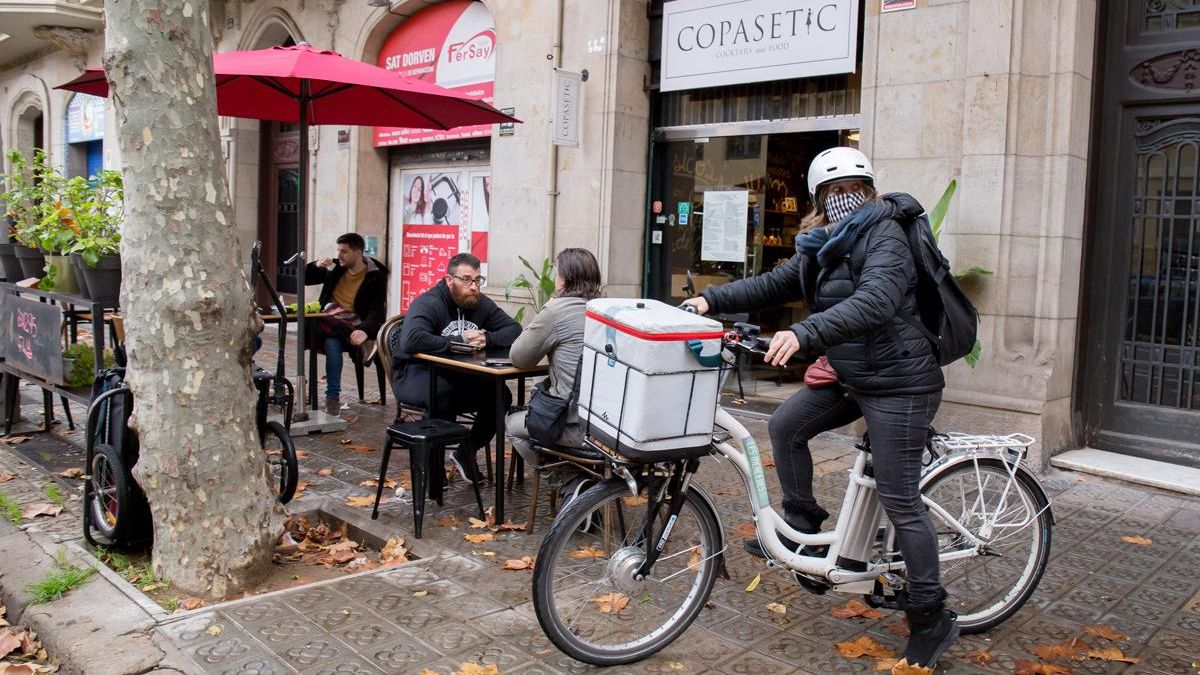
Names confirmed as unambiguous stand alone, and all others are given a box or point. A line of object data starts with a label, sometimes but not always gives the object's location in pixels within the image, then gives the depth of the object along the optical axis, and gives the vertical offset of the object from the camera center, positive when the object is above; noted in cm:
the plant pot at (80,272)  596 -23
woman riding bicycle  324 -27
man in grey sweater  480 -37
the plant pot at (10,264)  715 -23
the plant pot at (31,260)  705 -19
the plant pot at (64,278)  639 -28
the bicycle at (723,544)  335 -102
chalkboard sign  605 -66
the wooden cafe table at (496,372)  496 -63
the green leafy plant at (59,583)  399 -143
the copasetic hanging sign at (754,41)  787 +185
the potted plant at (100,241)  591 -3
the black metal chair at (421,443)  481 -97
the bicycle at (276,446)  505 -110
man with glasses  552 -54
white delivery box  314 -41
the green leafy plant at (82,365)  620 -81
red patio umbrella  636 +110
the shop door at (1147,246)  645 +17
